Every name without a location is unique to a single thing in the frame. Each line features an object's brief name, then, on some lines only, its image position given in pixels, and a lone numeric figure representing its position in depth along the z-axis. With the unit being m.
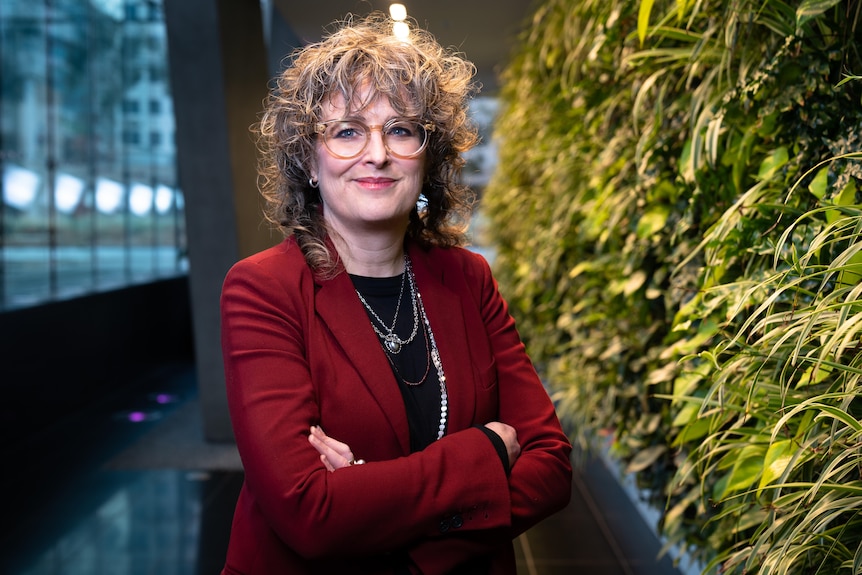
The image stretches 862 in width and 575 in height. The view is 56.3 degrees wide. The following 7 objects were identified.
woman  1.23
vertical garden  1.26
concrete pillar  4.28
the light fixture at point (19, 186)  5.61
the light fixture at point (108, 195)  7.25
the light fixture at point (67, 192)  6.33
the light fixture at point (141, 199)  8.16
